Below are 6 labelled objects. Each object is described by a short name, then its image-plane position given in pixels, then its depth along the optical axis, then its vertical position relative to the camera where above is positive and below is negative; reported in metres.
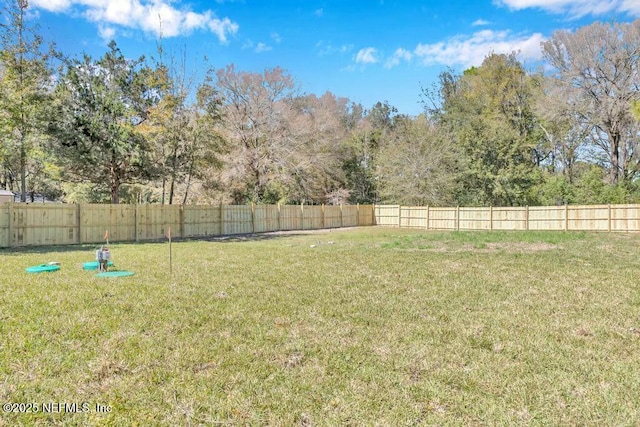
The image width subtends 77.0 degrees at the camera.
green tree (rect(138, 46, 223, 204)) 16.98 +3.45
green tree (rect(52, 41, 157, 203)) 14.91 +3.13
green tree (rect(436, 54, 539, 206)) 24.09 +4.57
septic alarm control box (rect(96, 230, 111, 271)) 6.26 -0.88
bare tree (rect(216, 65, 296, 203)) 24.38 +4.84
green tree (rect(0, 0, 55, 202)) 12.88 +3.80
